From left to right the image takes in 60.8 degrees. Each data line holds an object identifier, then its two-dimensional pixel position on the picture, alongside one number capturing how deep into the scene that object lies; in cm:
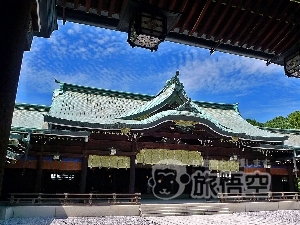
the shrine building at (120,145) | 1399
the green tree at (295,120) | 4751
